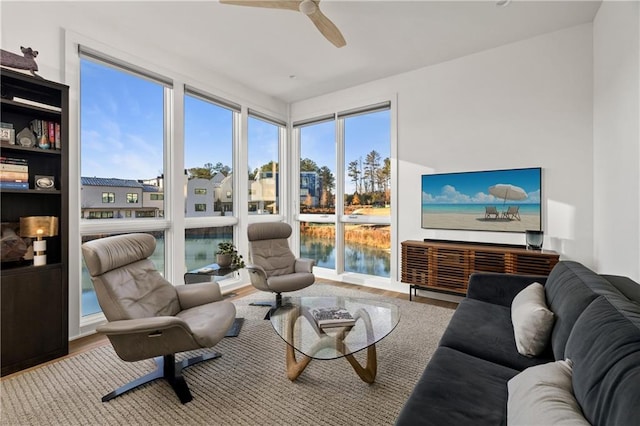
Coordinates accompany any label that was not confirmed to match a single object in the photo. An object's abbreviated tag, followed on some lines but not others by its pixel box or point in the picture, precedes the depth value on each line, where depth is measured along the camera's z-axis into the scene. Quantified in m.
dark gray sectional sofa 0.92
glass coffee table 1.88
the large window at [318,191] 5.07
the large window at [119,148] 2.99
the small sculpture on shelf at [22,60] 2.21
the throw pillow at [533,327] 1.60
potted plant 3.39
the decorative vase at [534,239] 3.17
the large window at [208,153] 3.97
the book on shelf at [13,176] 2.25
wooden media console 3.09
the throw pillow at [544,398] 0.95
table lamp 2.30
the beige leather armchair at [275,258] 3.32
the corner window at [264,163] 4.87
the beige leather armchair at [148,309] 1.76
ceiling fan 2.25
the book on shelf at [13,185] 2.24
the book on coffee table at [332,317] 2.10
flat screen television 3.36
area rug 1.74
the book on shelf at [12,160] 2.28
